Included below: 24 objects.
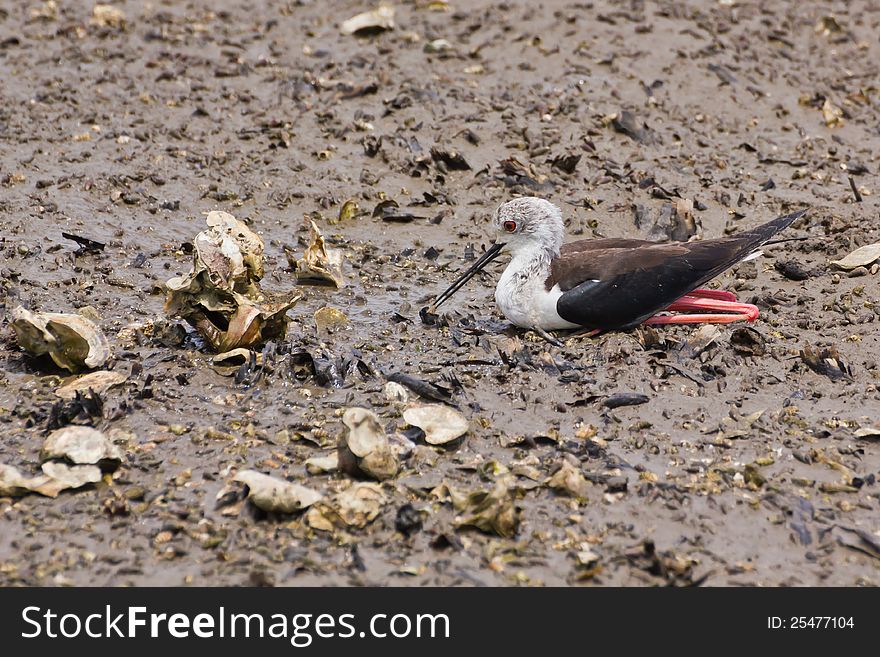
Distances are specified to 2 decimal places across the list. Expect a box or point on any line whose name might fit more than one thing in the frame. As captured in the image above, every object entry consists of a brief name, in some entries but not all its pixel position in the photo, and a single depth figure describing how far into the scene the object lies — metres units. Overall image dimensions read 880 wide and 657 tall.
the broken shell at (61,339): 12.59
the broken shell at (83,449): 10.93
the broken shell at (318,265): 15.84
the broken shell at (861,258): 16.20
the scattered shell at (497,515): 10.23
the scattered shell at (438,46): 23.08
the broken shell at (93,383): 12.48
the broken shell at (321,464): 11.15
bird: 14.39
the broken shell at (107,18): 23.81
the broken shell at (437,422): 11.73
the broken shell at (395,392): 12.72
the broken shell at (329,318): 14.78
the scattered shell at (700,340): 13.92
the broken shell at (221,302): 13.31
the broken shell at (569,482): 10.89
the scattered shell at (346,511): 10.29
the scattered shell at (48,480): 10.59
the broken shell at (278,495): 10.31
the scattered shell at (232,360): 13.17
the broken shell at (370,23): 23.66
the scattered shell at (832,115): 21.46
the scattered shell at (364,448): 10.91
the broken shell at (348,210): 17.98
